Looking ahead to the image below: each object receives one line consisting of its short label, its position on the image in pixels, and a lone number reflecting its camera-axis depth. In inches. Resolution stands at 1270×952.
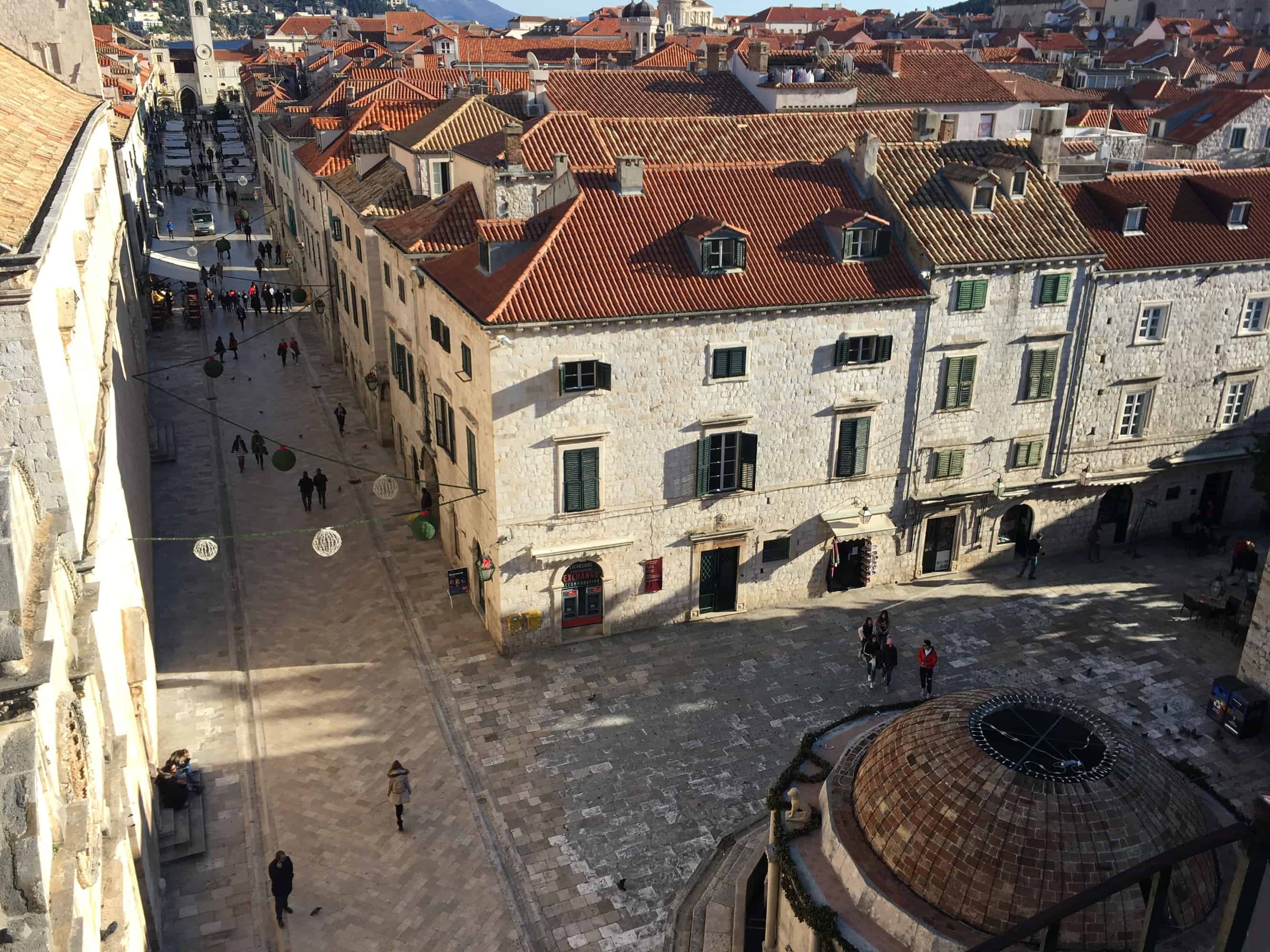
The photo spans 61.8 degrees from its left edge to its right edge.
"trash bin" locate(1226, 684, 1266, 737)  1013.8
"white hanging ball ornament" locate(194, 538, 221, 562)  1056.2
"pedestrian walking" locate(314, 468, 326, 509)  1466.5
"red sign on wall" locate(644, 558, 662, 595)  1169.4
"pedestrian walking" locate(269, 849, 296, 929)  784.9
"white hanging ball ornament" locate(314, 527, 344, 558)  1051.9
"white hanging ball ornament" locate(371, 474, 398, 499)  1249.4
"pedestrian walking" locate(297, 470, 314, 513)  1432.1
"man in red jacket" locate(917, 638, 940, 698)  1061.8
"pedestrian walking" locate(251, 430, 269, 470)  1569.9
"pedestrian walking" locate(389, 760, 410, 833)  883.4
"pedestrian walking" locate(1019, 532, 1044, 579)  1320.1
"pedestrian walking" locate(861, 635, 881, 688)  1091.3
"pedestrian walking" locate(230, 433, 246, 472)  1573.6
